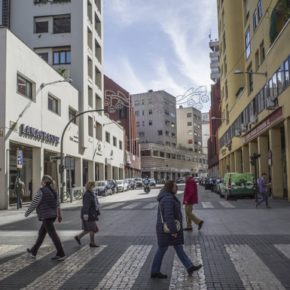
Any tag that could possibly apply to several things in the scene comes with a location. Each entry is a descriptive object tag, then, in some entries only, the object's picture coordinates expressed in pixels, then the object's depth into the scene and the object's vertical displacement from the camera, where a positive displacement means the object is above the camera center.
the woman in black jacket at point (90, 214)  7.61 -0.95
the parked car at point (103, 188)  30.31 -1.45
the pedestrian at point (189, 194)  9.69 -0.68
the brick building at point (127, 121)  48.80 +8.86
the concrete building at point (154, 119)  64.35 +11.60
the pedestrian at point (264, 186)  14.83 -0.74
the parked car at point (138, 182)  49.12 -1.52
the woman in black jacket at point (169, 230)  5.06 -0.90
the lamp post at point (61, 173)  21.98 +0.03
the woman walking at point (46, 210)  6.55 -0.73
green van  20.80 -1.00
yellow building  18.74 +5.97
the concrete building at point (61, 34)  32.51 +13.95
